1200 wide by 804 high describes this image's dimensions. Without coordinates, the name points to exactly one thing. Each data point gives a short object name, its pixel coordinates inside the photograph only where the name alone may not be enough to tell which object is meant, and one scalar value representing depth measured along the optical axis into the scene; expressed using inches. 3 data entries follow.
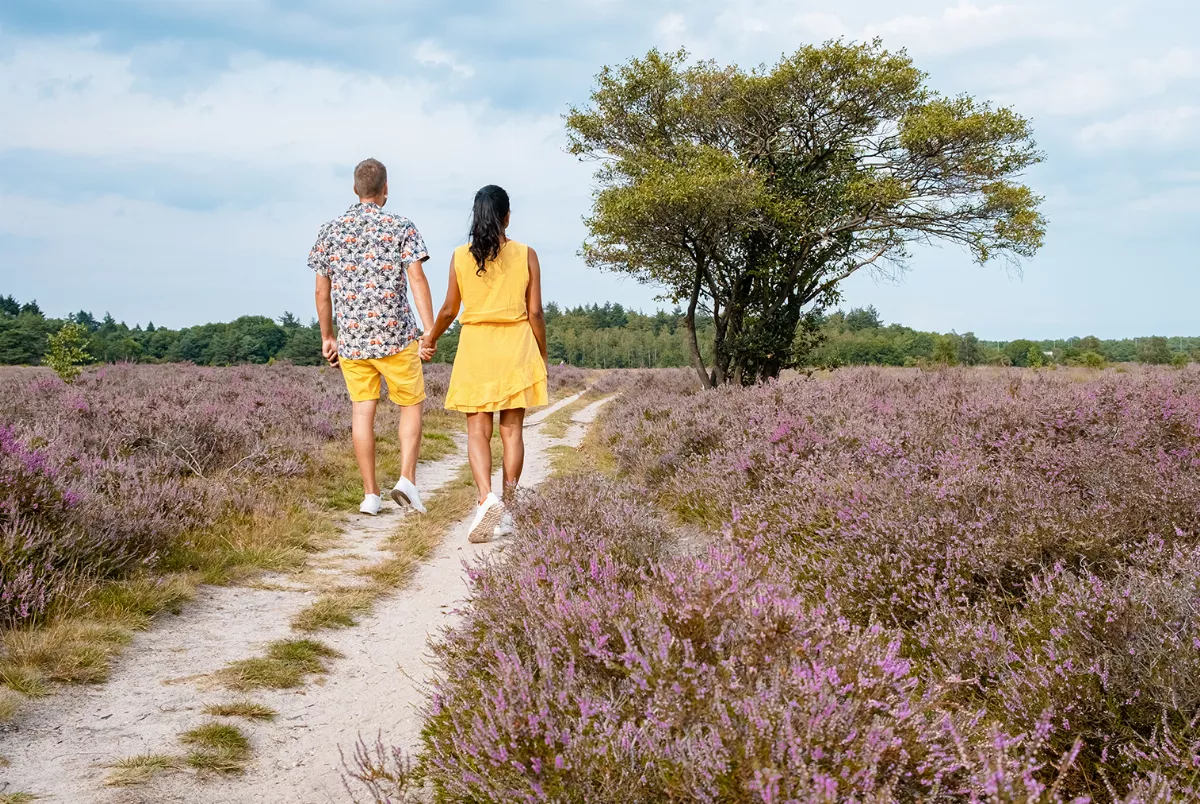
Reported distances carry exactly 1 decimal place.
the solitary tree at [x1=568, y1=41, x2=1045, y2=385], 630.5
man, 240.7
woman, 212.1
